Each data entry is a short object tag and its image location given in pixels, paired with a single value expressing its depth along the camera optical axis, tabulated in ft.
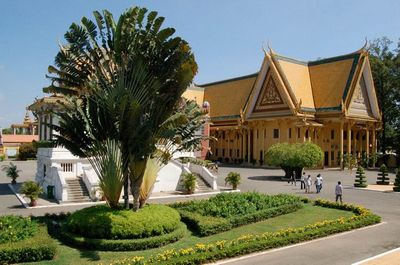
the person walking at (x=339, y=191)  67.67
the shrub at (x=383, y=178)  99.69
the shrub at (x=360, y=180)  92.73
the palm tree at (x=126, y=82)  40.73
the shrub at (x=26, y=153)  176.19
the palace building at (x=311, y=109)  144.87
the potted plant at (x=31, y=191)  62.34
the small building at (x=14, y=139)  228.92
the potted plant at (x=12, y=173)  89.71
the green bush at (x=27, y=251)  32.78
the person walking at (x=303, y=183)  87.30
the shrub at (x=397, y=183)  85.82
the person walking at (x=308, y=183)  83.25
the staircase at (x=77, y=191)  68.13
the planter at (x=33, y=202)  62.74
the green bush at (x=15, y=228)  35.83
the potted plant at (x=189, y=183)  79.56
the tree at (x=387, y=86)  170.60
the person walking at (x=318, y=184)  81.87
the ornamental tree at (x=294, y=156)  104.37
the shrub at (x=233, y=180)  86.12
